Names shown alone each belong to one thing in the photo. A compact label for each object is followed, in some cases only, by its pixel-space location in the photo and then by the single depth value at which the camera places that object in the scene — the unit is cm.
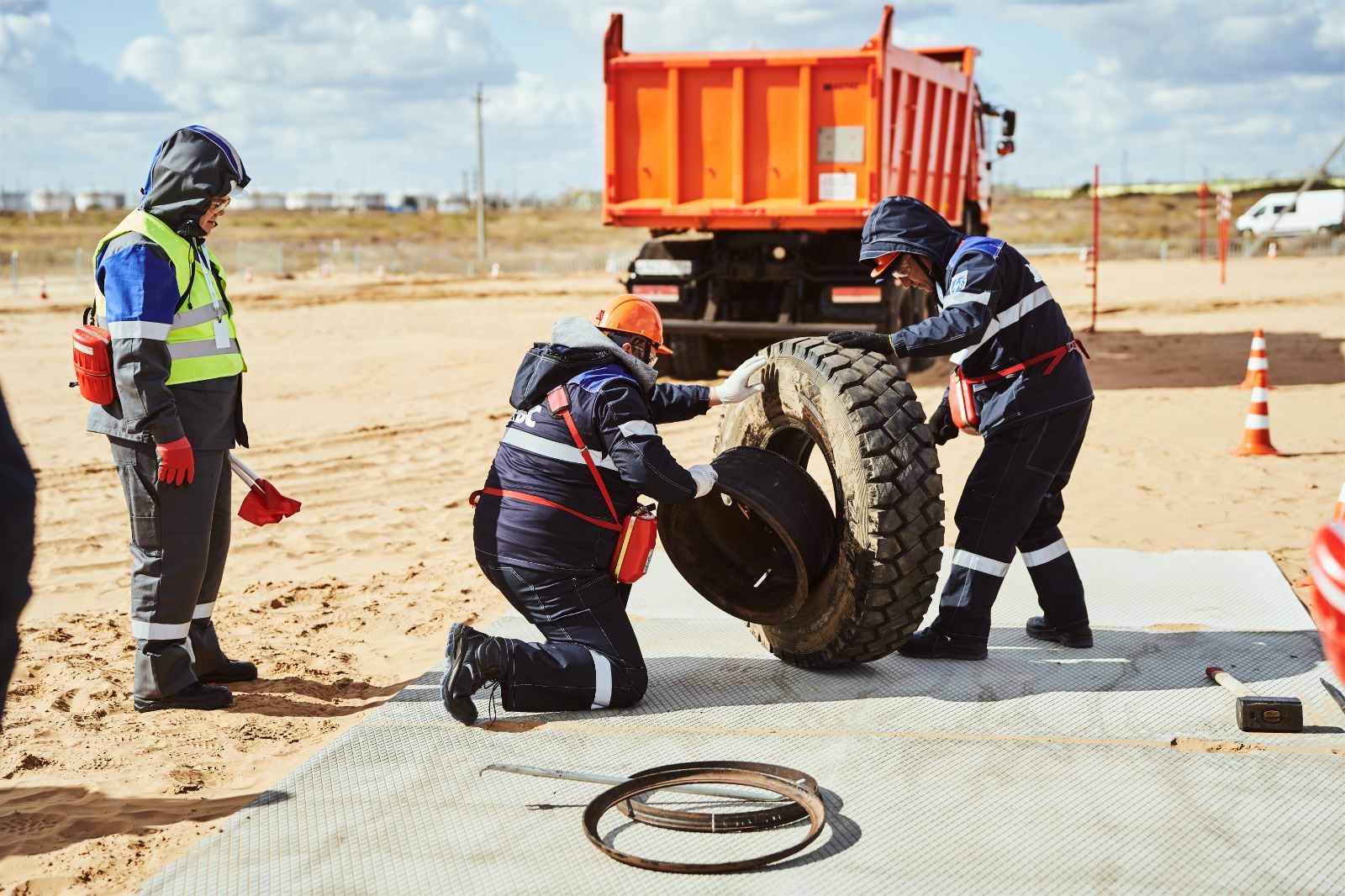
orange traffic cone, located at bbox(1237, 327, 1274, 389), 992
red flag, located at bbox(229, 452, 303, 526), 504
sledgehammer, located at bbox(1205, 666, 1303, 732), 419
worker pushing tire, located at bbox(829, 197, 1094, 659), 498
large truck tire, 459
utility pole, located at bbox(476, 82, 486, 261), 4525
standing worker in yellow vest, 452
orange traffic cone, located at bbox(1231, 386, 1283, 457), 961
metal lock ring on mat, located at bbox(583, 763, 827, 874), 337
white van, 3812
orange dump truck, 1154
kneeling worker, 444
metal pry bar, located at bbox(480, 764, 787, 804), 378
